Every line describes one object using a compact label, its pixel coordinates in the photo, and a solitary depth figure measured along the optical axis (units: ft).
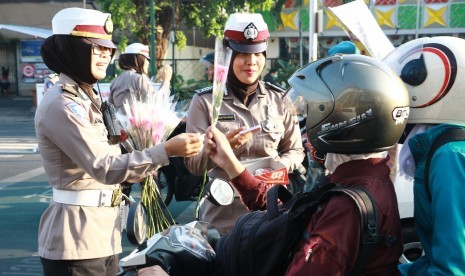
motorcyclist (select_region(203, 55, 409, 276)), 5.72
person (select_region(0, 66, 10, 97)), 95.14
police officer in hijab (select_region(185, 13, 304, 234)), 11.23
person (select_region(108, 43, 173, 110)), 23.73
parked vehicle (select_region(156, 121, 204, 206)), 24.45
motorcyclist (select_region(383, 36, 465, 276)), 5.70
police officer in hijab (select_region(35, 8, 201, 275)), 9.16
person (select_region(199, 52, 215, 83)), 25.72
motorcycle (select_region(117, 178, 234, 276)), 6.58
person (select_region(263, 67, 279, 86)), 54.14
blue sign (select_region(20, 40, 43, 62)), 92.43
